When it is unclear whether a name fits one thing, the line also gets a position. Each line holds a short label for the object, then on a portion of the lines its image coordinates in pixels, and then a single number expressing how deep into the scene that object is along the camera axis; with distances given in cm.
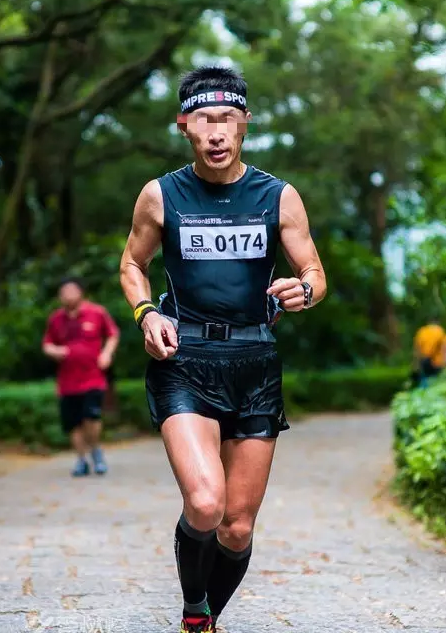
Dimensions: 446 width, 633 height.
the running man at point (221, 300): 456
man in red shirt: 1176
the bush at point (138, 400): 1623
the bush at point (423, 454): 802
